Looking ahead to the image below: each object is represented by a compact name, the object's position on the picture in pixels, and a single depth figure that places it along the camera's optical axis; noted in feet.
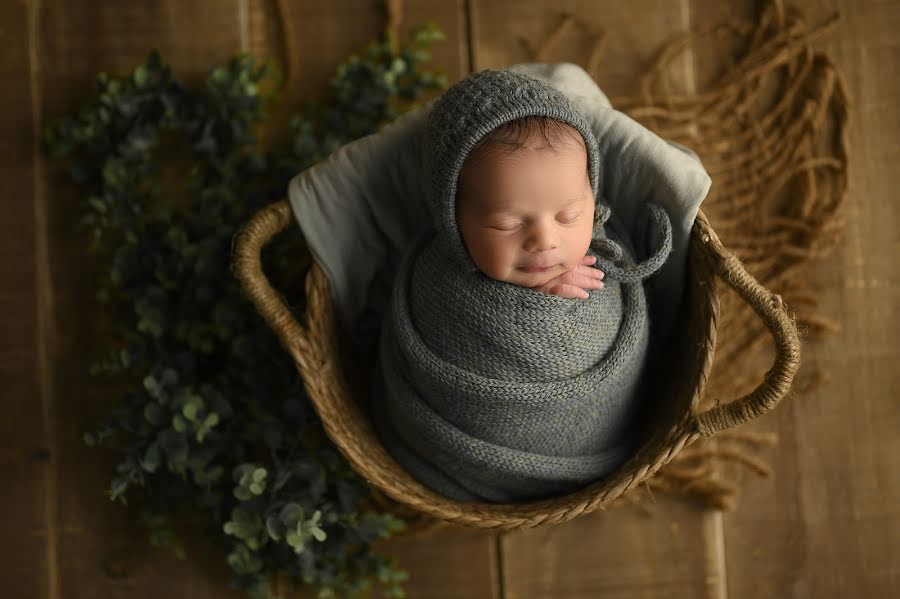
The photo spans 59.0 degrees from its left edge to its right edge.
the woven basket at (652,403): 3.56
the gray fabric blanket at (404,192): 3.97
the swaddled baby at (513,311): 3.44
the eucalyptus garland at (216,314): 4.59
